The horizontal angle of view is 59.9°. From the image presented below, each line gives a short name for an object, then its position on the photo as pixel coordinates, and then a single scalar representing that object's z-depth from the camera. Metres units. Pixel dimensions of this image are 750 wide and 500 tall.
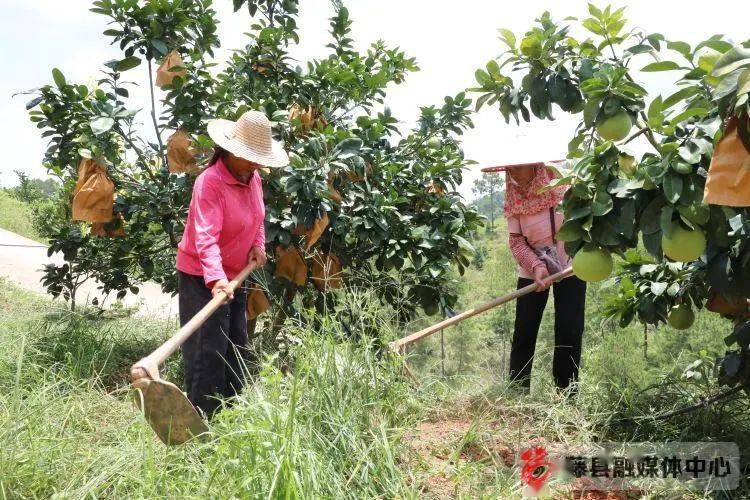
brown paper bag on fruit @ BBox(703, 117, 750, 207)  1.47
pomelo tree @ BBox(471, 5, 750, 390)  1.68
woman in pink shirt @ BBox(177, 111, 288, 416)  2.65
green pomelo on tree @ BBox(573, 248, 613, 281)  2.02
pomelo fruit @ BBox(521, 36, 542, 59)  2.22
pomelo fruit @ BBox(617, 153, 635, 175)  1.87
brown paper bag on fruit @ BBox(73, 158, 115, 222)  3.62
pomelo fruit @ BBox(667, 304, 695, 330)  2.72
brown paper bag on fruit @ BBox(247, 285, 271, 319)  3.61
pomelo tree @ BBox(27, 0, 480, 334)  3.50
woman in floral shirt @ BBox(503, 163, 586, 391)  3.12
